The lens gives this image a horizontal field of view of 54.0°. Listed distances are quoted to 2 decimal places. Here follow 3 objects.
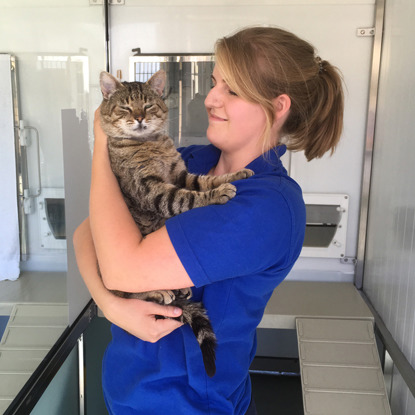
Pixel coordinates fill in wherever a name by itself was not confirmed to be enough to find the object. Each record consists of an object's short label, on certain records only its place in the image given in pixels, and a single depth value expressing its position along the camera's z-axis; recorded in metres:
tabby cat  0.98
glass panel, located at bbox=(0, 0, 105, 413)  1.14
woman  0.83
